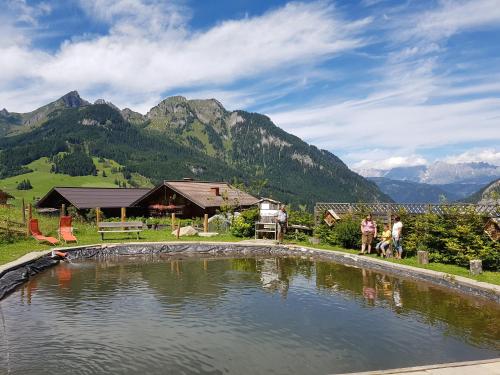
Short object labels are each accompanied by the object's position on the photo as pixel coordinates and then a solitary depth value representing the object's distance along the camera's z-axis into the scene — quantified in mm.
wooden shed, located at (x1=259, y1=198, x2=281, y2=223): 26906
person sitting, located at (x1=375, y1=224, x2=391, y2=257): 20169
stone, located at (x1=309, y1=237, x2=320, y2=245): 24822
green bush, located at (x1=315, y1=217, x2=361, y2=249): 22861
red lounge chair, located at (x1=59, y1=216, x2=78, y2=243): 23531
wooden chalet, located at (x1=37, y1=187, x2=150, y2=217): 41500
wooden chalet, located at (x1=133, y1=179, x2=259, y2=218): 37281
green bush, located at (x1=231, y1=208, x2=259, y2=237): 27172
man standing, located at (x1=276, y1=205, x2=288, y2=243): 24922
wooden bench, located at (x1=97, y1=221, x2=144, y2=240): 25156
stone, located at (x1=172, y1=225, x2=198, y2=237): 27891
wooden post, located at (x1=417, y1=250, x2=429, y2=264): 18195
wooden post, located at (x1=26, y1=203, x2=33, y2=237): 23094
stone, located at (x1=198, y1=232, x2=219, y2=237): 27703
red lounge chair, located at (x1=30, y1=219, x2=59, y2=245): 22656
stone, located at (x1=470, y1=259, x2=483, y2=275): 15648
